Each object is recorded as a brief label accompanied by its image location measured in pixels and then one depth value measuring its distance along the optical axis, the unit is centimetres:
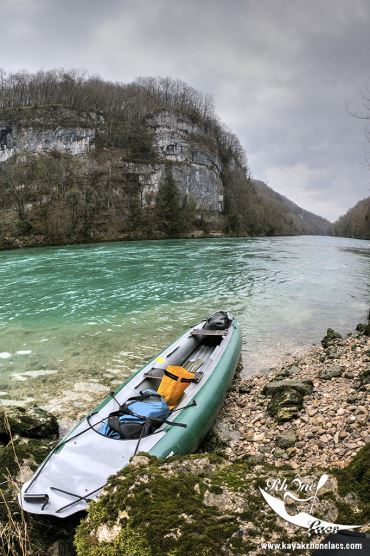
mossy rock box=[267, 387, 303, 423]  517
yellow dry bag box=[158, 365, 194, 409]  520
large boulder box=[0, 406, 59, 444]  459
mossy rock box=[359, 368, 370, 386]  565
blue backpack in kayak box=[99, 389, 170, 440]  418
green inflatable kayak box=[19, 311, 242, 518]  329
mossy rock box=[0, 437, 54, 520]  315
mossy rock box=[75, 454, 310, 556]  206
